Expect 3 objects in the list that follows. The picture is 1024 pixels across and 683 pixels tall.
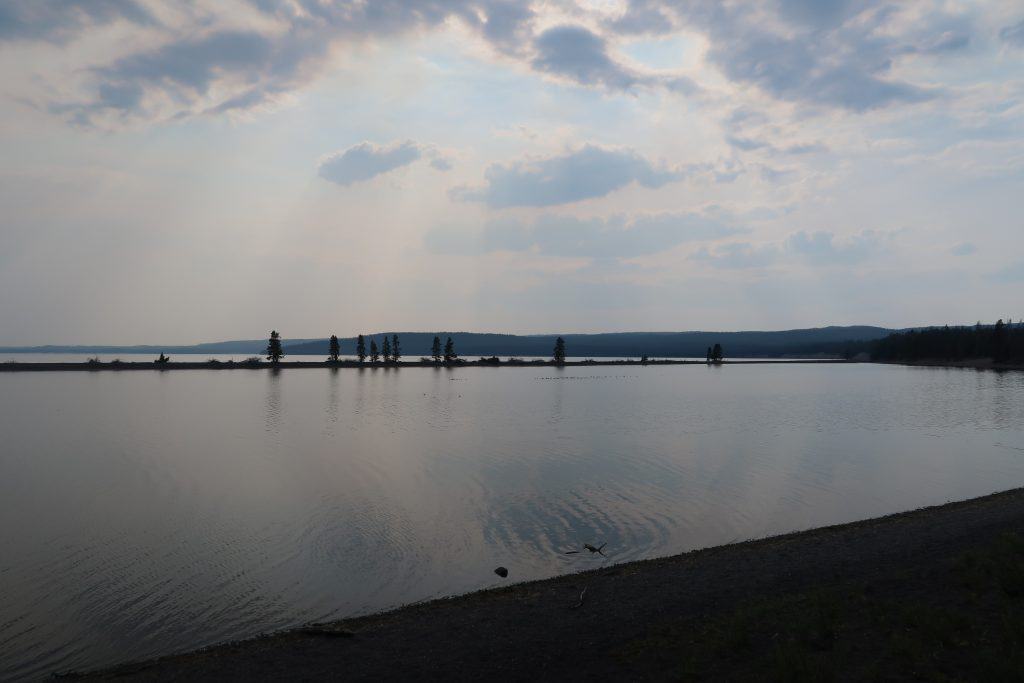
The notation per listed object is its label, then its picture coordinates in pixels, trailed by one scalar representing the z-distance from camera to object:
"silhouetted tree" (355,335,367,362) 185.75
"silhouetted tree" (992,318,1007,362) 175.12
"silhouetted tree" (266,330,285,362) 162.88
